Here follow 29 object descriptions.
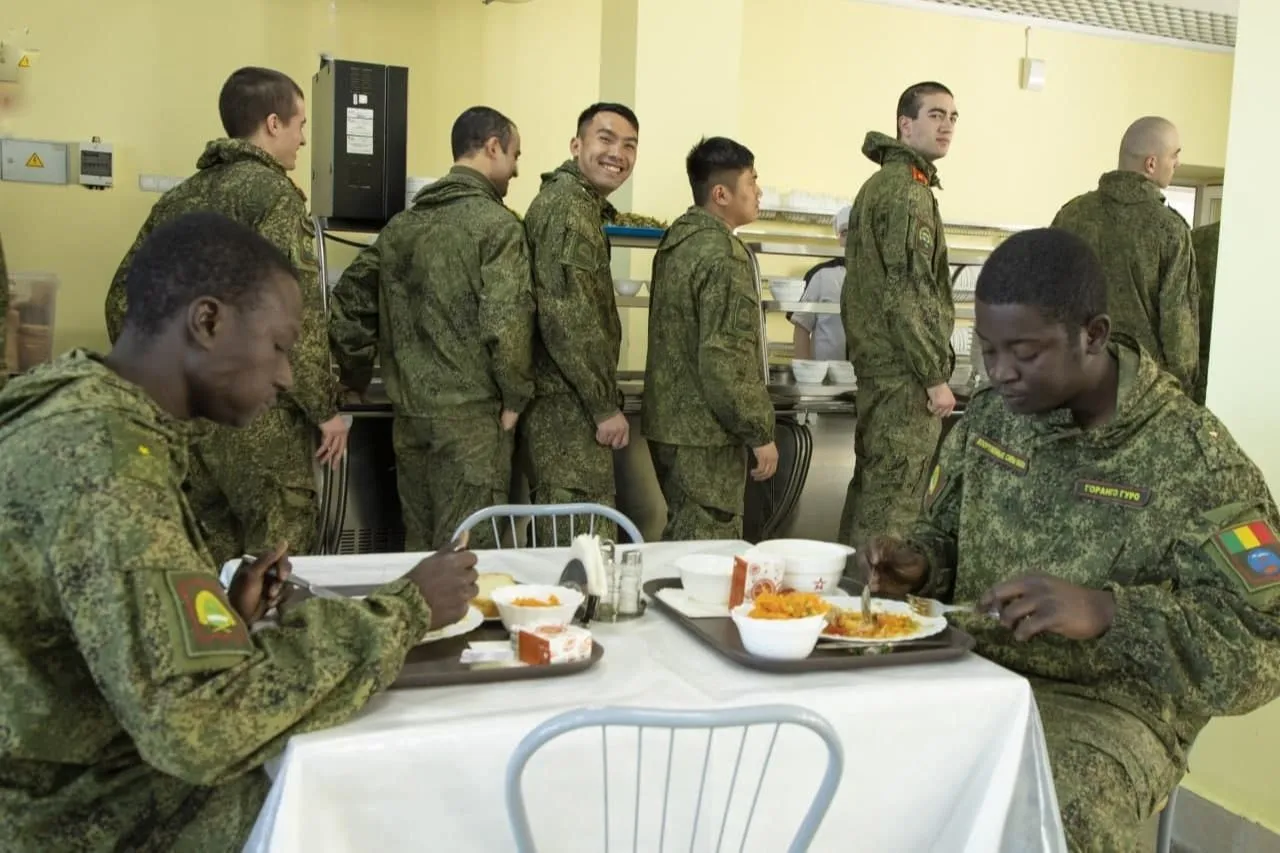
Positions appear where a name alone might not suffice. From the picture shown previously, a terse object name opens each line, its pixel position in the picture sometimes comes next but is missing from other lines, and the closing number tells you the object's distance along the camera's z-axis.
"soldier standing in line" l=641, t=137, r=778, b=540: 3.38
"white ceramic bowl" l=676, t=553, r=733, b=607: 1.78
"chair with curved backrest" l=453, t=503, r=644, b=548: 2.29
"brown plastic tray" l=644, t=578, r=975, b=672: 1.50
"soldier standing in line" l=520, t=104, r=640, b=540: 3.31
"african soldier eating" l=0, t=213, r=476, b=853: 1.16
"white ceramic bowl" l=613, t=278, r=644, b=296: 4.03
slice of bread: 1.67
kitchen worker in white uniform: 4.73
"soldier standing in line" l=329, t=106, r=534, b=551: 3.26
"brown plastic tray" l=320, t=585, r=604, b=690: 1.41
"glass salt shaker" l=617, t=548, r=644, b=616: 1.76
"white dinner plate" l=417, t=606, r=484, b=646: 1.55
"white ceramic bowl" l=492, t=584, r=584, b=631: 1.57
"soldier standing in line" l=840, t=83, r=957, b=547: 3.64
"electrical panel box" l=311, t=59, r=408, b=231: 3.93
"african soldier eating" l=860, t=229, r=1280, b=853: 1.58
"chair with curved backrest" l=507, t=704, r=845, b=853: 1.20
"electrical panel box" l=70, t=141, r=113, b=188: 4.56
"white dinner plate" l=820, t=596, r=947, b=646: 1.59
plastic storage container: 3.85
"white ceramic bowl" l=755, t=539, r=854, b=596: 1.80
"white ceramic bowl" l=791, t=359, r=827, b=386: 4.12
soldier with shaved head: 3.73
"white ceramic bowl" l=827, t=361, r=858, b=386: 4.19
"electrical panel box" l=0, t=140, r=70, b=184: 4.45
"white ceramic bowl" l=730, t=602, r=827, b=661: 1.50
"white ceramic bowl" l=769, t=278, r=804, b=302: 4.23
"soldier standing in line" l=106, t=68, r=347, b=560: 3.01
